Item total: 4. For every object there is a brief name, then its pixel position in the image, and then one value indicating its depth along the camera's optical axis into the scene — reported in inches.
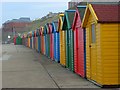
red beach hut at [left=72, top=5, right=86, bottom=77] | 542.6
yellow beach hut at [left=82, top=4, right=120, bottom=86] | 426.3
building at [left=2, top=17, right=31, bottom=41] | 5073.8
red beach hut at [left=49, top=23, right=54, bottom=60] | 1015.7
